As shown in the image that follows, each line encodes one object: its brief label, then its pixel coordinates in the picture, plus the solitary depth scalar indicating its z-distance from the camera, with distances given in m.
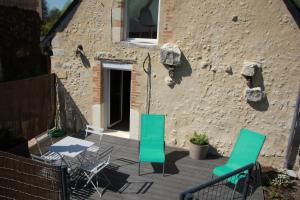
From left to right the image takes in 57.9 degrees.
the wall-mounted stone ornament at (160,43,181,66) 7.21
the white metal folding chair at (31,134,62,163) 5.79
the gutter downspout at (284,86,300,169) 6.65
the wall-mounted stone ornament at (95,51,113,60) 8.00
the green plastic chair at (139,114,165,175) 6.92
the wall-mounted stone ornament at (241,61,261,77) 6.66
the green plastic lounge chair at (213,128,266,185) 5.98
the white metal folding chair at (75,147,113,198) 5.55
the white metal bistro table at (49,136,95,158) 5.55
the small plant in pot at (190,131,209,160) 7.25
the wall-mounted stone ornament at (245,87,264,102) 6.77
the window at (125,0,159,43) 7.63
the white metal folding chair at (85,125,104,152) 6.40
